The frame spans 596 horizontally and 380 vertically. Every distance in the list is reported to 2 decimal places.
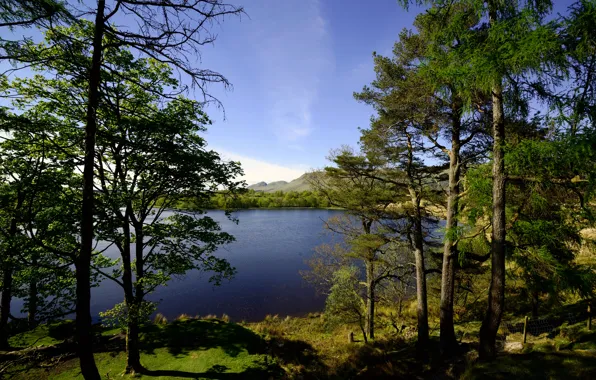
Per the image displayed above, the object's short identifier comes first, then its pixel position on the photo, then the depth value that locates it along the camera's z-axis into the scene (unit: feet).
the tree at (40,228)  16.56
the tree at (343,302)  46.96
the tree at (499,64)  12.64
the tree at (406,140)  27.84
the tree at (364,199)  38.17
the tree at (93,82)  12.28
